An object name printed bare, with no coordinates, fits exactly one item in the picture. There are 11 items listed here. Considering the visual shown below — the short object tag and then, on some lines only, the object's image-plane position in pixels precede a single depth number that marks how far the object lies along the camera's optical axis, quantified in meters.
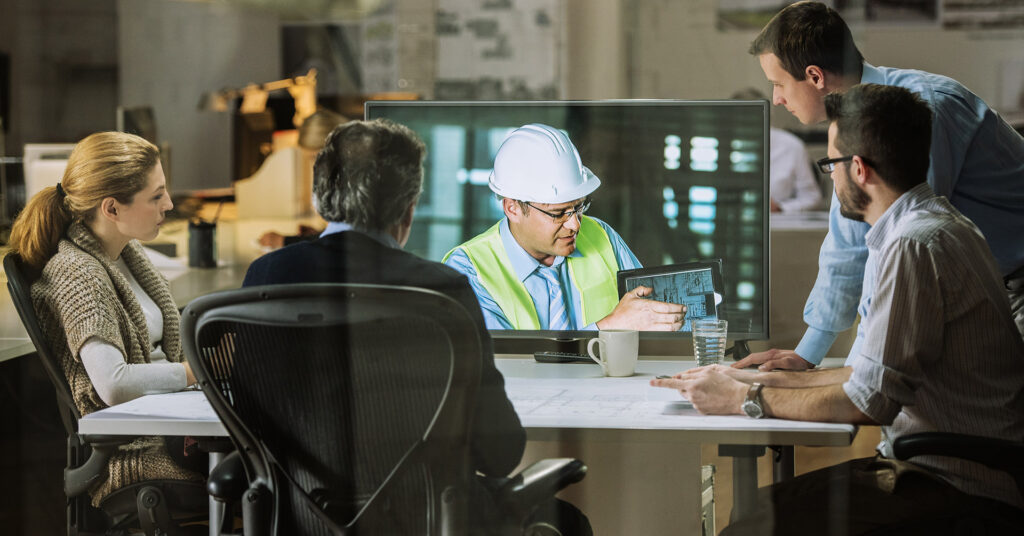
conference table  4.69
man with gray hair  4.51
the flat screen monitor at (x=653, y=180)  4.89
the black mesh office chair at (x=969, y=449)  4.66
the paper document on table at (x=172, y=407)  4.82
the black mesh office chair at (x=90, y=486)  5.06
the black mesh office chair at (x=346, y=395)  4.39
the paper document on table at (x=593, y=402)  4.79
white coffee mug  5.10
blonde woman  5.06
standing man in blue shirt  4.72
